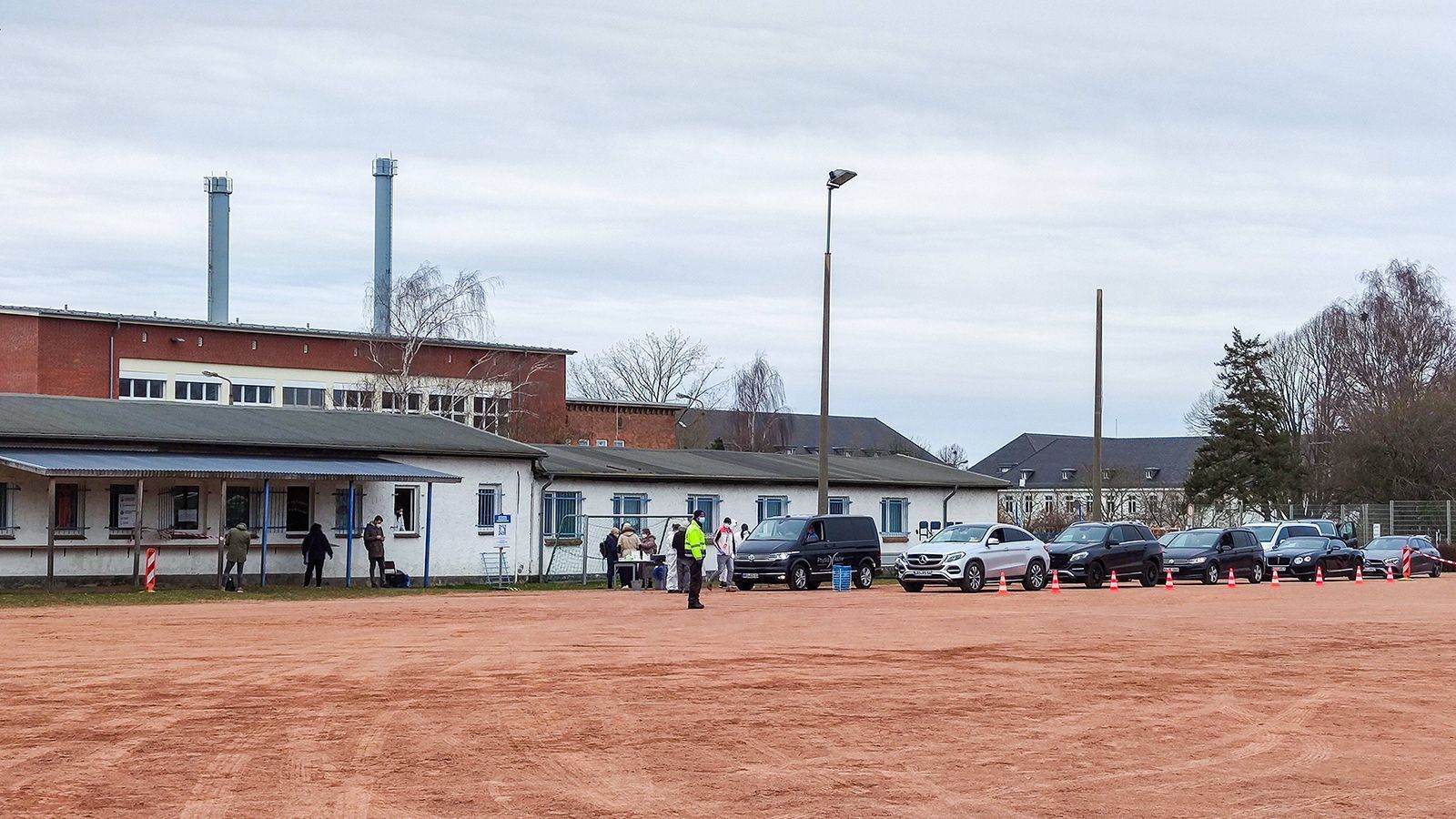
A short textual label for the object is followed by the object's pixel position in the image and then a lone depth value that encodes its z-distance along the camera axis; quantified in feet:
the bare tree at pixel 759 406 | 366.02
